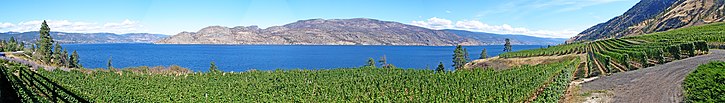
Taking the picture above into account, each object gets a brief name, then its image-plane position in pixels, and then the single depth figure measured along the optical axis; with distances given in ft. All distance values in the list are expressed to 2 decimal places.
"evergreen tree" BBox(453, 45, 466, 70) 328.90
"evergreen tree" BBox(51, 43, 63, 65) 263.80
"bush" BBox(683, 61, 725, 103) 63.82
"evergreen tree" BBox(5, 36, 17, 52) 295.28
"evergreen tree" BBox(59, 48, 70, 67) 307.58
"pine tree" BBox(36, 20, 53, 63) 238.48
